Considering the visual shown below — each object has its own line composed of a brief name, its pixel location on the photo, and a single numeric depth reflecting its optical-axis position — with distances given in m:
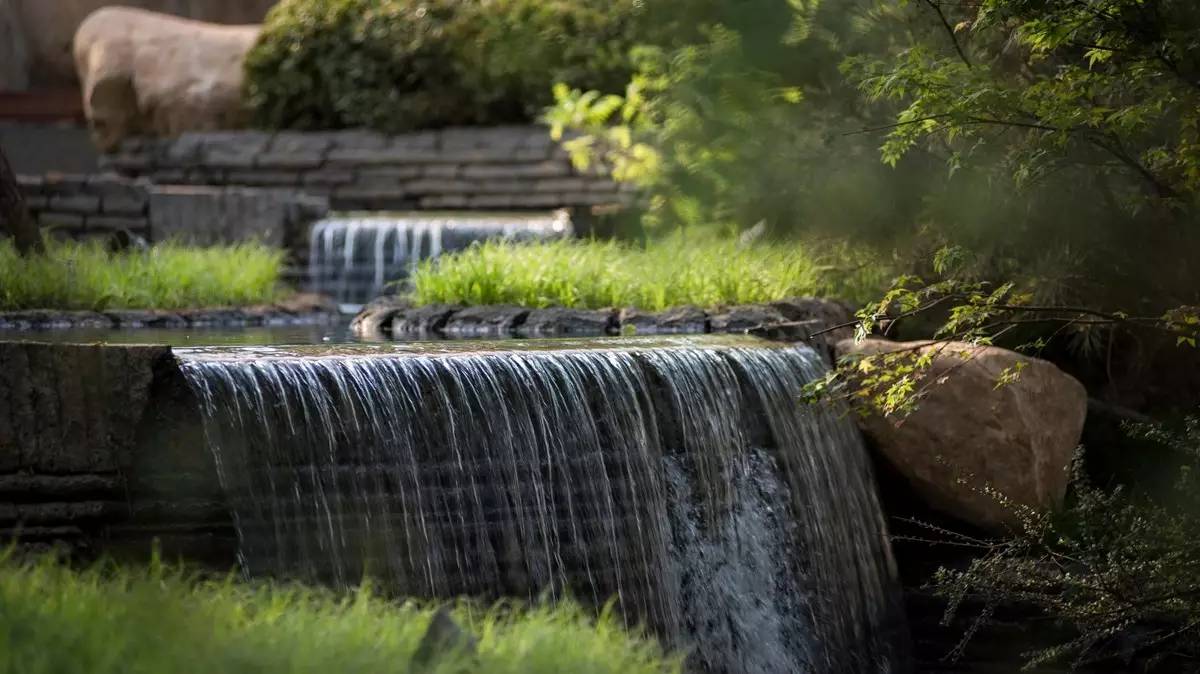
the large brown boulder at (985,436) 16.61
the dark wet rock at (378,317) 19.25
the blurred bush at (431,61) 31.00
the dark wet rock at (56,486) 11.02
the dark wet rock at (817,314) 18.08
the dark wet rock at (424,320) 19.27
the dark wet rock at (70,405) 10.96
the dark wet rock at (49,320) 18.98
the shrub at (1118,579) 13.08
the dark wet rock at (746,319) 17.97
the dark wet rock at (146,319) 20.05
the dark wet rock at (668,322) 18.31
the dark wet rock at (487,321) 18.91
